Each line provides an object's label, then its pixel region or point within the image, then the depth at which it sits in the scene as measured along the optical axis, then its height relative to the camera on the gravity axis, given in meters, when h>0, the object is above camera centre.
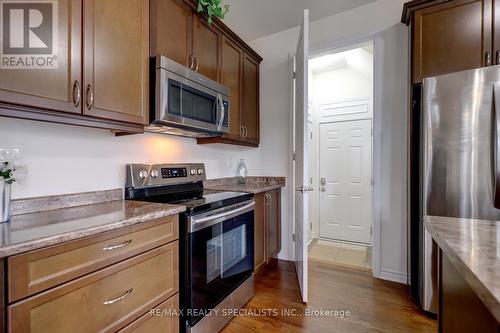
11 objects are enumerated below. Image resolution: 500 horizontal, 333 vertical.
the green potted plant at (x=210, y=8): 1.86 +1.26
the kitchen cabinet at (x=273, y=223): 2.54 -0.62
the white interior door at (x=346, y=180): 3.59 -0.22
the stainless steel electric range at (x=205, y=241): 1.39 -0.50
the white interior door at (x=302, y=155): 1.94 +0.10
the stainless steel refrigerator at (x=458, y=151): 1.57 +0.11
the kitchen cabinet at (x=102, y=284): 0.78 -0.47
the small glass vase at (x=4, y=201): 1.04 -0.15
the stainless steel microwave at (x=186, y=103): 1.53 +0.46
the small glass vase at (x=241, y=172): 2.93 -0.07
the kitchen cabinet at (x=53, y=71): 0.98 +0.42
